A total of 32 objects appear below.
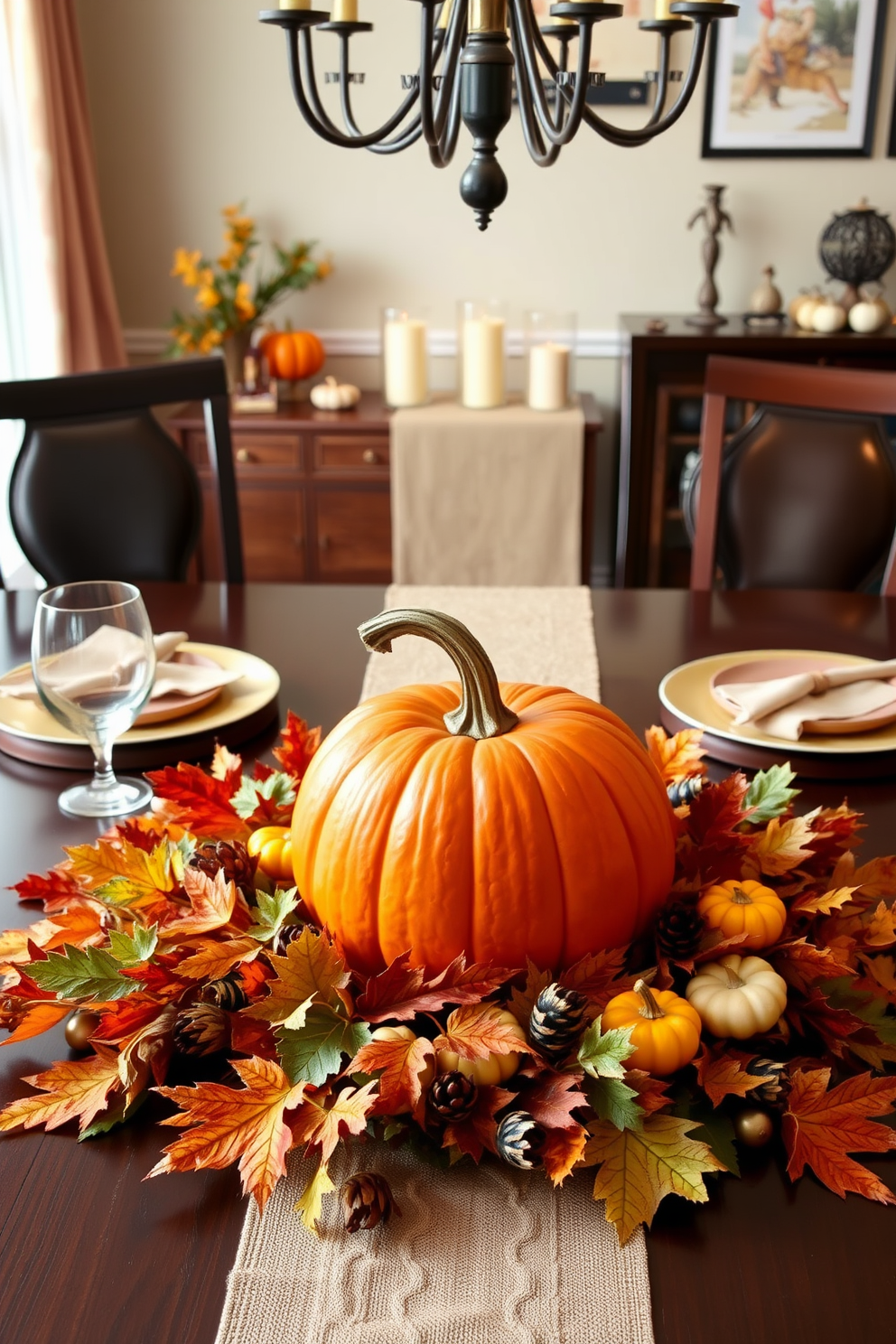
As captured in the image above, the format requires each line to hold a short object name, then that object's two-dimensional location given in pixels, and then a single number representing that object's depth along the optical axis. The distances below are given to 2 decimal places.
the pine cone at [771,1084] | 0.64
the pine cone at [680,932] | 0.71
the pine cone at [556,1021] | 0.63
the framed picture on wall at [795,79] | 3.30
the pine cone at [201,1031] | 0.67
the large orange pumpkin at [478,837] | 0.69
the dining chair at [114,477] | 1.84
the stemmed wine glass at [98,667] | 0.96
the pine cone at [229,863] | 0.77
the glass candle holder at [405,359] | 3.31
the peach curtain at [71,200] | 2.89
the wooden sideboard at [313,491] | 3.28
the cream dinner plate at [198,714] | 1.15
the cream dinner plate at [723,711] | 1.11
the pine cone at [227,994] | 0.69
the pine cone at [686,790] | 0.87
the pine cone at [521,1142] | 0.60
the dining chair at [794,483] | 1.84
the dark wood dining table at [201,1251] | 0.56
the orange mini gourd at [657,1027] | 0.64
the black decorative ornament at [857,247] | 3.30
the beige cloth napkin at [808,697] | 1.13
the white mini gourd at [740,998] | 0.67
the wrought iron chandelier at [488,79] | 1.05
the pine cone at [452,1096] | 0.62
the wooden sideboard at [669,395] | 3.19
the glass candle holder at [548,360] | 3.29
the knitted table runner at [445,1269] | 0.55
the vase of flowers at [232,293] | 3.31
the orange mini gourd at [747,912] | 0.72
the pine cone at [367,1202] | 0.59
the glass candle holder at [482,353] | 3.28
